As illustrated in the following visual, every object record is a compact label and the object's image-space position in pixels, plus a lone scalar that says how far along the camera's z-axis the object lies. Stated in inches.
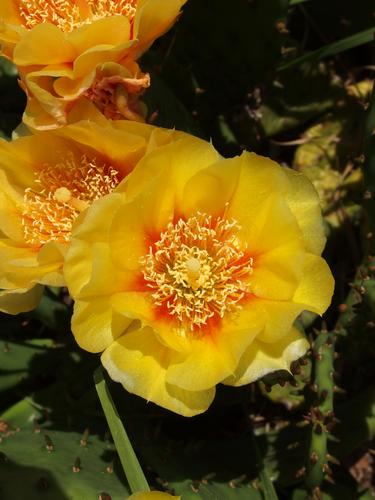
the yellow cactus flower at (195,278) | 7.4
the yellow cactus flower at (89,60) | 7.7
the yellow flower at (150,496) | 7.3
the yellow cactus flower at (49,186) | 7.7
